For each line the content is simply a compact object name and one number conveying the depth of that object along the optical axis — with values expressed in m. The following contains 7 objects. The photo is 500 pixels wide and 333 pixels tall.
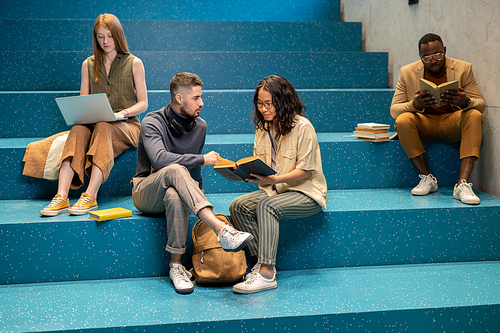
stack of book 2.82
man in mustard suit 2.67
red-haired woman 2.45
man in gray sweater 2.03
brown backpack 2.10
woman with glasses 2.16
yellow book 2.19
